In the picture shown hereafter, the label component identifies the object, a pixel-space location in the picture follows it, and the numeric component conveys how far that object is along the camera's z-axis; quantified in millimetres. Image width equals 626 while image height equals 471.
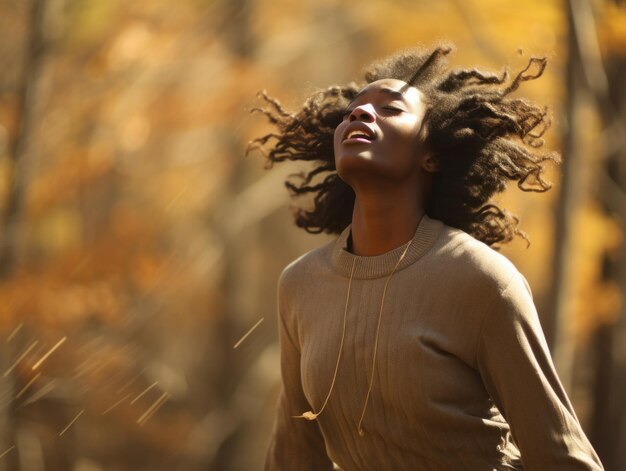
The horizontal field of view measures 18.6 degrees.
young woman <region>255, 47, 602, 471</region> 4585
